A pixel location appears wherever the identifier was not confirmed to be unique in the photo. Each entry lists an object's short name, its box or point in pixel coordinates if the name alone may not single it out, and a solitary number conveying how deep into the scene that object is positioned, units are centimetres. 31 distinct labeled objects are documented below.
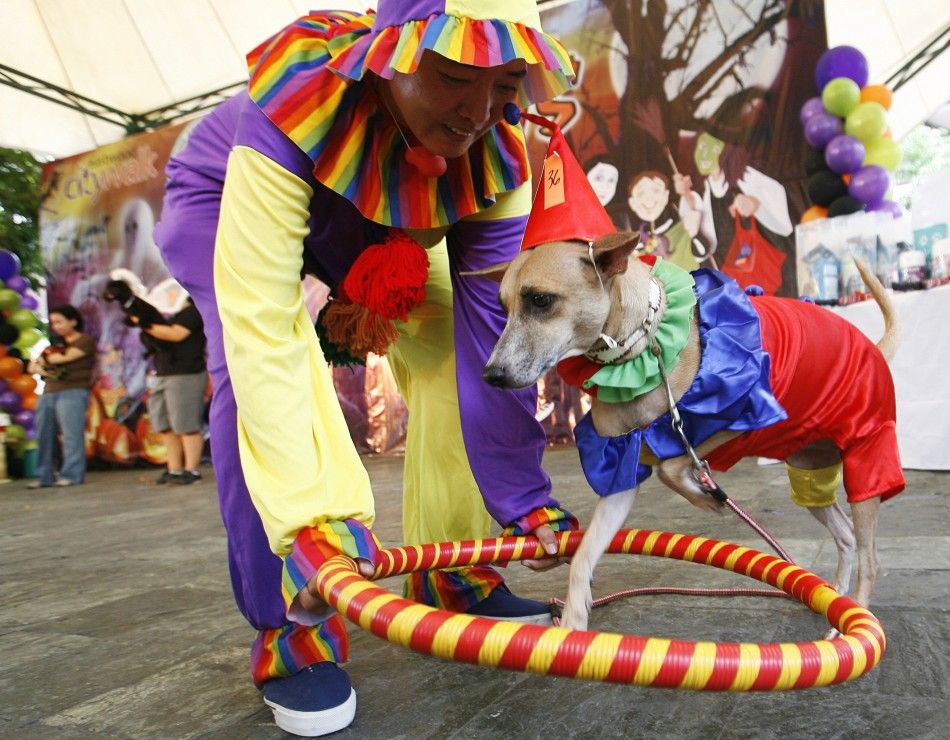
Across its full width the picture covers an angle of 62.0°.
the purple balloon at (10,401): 829
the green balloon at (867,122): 535
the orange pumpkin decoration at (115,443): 924
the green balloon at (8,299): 829
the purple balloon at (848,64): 569
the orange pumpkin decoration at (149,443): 916
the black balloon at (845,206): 536
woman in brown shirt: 717
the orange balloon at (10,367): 816
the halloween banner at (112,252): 912
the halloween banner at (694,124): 641
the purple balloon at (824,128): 572
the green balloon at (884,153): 540
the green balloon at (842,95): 556
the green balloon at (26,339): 845
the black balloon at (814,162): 583
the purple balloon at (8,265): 852
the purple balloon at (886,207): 502
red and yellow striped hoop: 98
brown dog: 164
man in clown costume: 139
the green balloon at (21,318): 839
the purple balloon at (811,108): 587
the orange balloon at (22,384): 829
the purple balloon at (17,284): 862
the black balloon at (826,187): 563
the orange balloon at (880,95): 543
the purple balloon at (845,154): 548
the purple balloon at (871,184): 518
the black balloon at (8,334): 823
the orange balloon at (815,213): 577
